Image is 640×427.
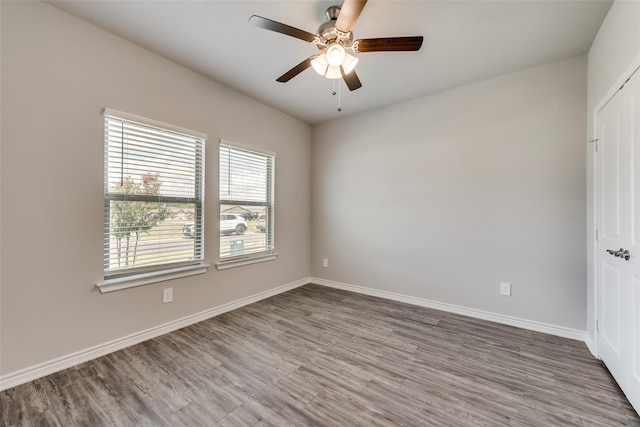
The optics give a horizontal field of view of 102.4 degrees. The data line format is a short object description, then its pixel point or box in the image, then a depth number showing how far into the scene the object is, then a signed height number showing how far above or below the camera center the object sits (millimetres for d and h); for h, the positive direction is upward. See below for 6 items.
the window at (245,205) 3072 +116
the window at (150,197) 2193 +159
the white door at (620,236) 1530 -145
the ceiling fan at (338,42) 1612 +1200
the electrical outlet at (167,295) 2505 -796
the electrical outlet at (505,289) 2721 -791
